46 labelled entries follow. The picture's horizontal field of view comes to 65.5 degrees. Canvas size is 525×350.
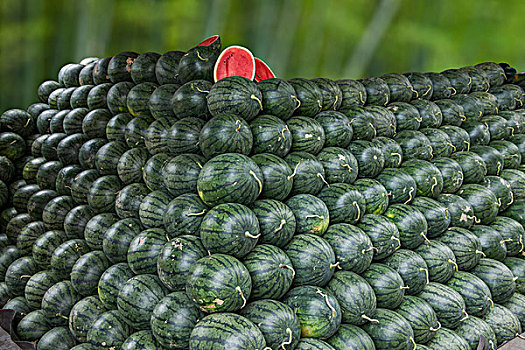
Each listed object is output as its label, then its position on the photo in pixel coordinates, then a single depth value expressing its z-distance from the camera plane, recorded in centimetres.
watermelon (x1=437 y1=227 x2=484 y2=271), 303
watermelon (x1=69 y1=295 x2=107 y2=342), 250
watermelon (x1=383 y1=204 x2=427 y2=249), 283
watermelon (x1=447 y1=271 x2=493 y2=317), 286
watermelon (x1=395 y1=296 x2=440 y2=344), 254
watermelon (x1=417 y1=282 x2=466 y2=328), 271
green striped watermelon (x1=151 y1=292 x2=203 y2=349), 204
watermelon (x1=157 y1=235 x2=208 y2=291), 215
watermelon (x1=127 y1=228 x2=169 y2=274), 235
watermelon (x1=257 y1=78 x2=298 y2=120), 261
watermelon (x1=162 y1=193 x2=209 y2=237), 227
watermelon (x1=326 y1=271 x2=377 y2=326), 234
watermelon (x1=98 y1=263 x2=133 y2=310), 242
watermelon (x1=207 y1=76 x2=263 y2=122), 241
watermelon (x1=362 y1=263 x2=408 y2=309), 252
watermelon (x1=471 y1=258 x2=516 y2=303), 305
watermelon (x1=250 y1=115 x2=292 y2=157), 248
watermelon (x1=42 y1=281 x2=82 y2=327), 270
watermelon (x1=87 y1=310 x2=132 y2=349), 231
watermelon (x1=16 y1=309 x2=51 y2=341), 276
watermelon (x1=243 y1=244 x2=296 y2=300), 215
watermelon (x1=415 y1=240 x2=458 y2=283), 284
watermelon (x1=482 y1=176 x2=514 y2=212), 353
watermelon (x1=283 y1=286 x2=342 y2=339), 219
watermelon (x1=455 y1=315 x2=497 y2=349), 273
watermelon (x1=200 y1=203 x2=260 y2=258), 210
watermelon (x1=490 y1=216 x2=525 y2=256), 337
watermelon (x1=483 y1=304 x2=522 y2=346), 292
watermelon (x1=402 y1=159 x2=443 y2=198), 310
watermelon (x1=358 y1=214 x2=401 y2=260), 267
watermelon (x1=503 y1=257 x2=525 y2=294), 326
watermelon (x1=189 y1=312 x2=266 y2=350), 189
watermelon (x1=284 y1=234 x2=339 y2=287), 231
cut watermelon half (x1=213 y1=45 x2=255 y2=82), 271
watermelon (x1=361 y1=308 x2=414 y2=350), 237
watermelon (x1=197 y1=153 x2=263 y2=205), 218
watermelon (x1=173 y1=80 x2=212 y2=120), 256
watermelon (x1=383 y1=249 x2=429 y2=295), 268
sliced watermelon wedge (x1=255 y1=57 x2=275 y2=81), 303
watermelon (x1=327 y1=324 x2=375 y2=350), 223
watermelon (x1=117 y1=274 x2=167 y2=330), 222
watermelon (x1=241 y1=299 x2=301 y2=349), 203
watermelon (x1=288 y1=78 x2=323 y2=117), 279
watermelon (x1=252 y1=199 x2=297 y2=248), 228
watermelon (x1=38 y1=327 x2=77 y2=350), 259
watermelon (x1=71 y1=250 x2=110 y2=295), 263
